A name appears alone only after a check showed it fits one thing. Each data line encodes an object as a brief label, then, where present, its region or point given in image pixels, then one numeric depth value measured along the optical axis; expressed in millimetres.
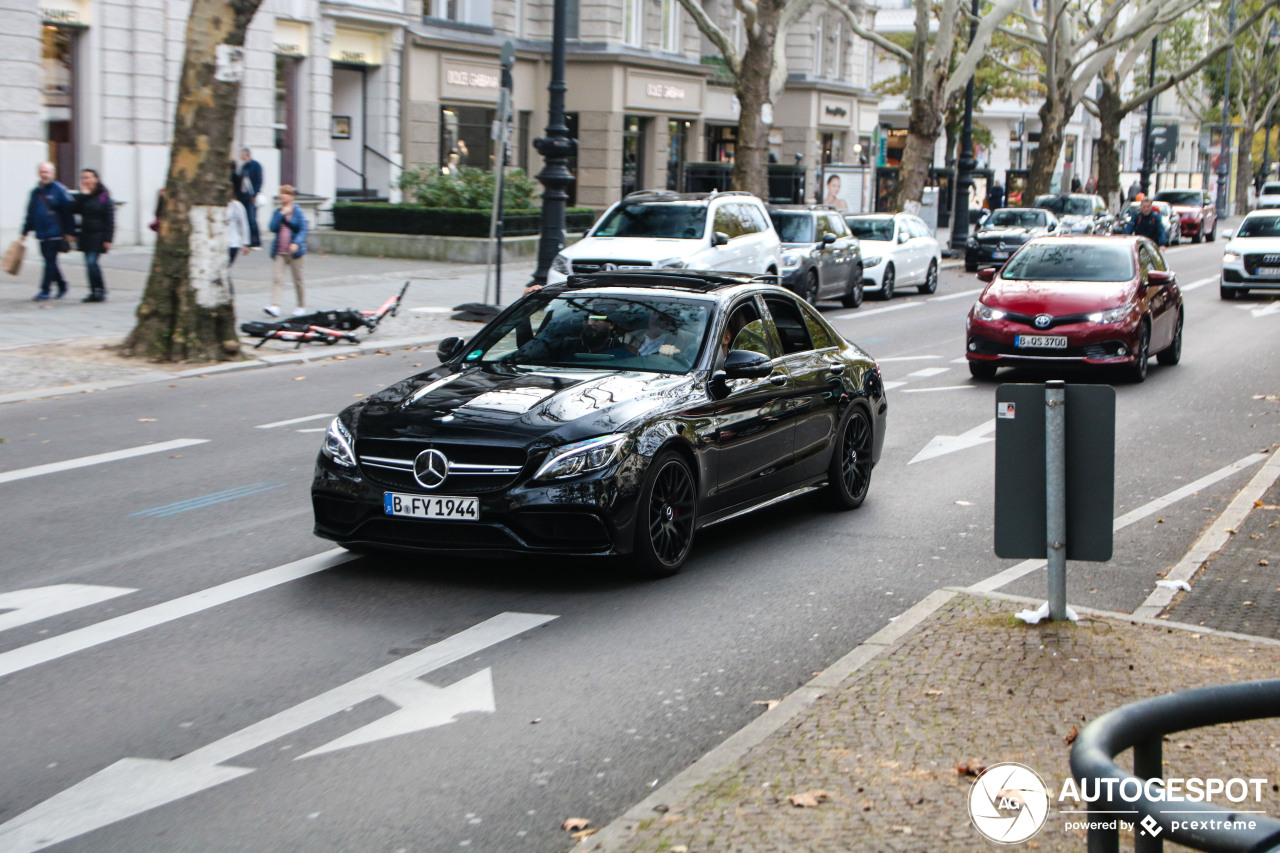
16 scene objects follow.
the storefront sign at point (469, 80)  41219
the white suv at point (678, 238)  22297
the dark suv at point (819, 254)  25203
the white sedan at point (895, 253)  28969
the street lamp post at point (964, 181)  41219
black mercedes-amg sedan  7516
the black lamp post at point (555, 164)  23312
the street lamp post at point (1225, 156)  80888
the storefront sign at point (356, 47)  36719
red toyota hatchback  16500
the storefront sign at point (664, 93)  45625
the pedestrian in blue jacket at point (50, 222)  21141
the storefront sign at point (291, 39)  33809
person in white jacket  22802
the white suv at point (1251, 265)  29484
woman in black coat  21312
